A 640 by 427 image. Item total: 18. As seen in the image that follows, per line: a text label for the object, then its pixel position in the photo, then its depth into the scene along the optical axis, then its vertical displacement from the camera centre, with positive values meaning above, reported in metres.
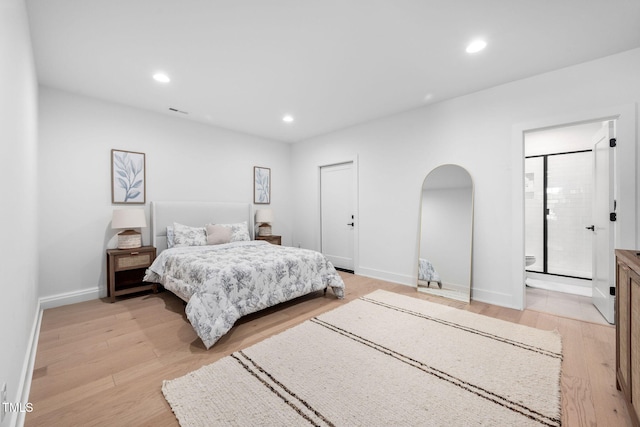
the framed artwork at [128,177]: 3.63 +0.50
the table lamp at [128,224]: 3.39 -0.13
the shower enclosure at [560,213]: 4.18 +0.04
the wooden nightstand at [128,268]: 3.32 -0.70
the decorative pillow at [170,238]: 3.84 -0.35
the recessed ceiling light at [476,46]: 2.36 +1.53
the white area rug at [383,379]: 1.48 -1.09
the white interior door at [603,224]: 2.70 -0.08
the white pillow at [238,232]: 4.36 -0.29
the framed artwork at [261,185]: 5.23 +0.57
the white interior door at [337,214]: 4.96 +0.01
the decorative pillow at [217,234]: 4.07 -0.31
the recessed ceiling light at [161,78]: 2.91 +1.50
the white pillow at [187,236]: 3.83 -0.32
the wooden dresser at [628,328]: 1.33 -0.62
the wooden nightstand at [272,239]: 4.97 -0.46
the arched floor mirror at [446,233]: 3.45 -0.24
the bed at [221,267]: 2.39 -0.58
